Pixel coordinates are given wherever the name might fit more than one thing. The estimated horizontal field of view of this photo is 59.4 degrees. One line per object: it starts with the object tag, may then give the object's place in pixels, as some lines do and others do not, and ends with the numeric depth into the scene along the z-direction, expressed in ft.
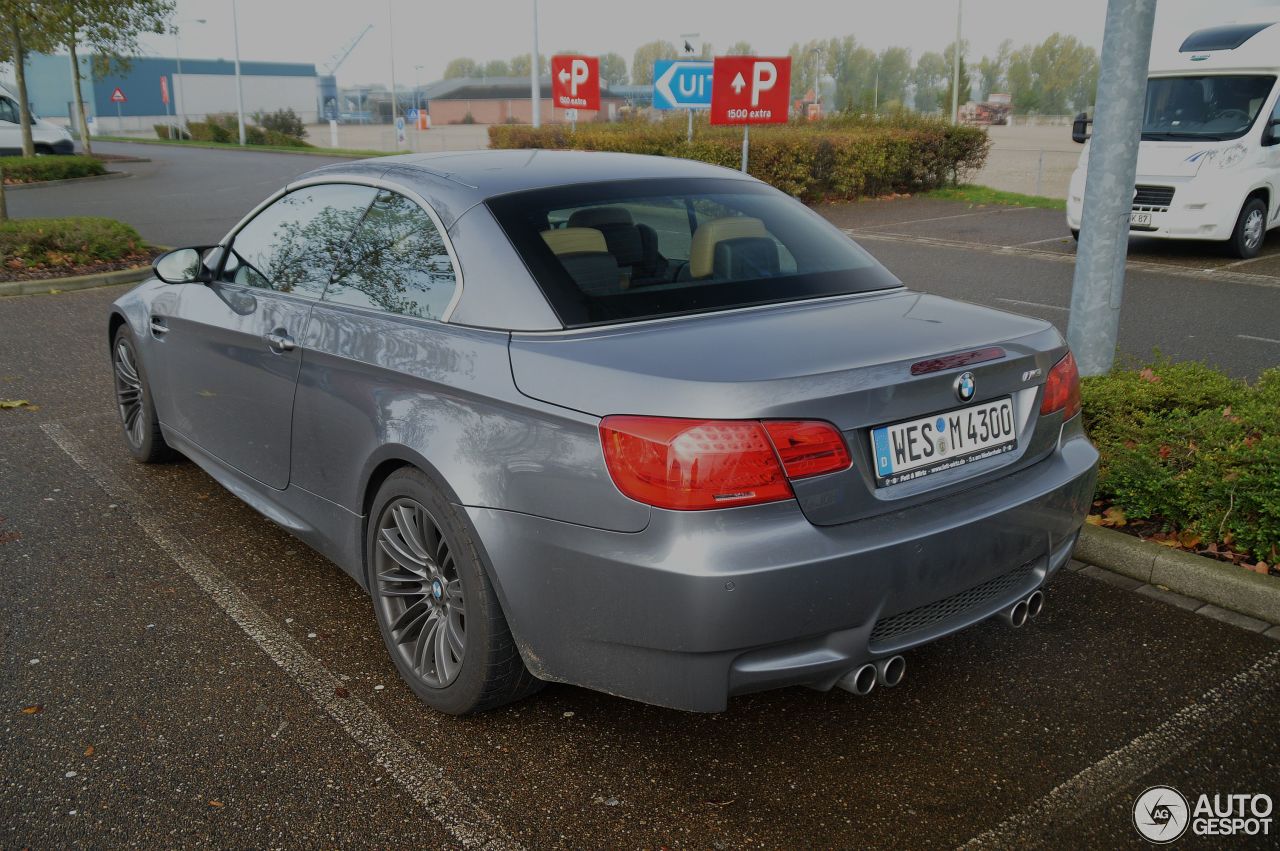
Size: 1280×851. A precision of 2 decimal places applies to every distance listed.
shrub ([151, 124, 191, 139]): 193.53
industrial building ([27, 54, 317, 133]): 301.43
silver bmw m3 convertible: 8.57
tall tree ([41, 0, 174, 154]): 60.13
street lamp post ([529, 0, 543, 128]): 102.84
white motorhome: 40.88
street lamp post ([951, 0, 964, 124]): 108.27
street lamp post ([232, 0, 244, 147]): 164.23
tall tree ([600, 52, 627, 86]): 512.02
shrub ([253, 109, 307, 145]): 184.34
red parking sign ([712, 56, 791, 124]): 48.75
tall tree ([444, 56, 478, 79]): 593.83
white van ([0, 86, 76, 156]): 102.27
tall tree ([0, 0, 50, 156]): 53.26
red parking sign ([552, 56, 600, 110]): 73.97
